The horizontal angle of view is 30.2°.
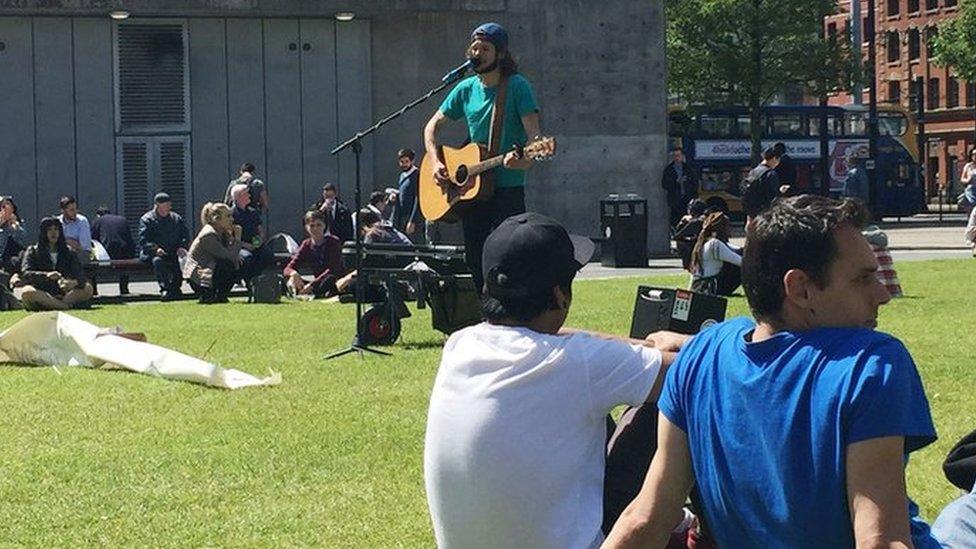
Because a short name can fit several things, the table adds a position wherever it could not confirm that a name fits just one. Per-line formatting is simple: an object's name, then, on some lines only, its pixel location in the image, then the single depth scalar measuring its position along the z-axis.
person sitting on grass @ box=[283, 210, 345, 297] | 22.12
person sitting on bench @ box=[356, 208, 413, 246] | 21.06
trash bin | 28.81
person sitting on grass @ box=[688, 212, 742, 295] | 17.45
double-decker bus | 55.31
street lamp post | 56.03
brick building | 91.00
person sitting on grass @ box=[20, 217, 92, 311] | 21.19
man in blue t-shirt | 3.32
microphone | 11.11
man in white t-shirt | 4.37
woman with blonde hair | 22.42
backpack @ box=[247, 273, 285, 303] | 21.50
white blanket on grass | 11.56
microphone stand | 12.41
